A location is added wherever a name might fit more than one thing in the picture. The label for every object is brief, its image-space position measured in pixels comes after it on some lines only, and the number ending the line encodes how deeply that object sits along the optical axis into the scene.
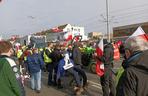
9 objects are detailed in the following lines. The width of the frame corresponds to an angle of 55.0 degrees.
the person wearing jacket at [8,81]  1.94
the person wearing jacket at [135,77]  1.26
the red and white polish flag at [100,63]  3.83
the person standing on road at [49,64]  5.57
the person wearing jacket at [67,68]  4.58
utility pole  15.02
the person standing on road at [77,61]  4.70
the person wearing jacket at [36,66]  4.92
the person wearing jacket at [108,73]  3.77
